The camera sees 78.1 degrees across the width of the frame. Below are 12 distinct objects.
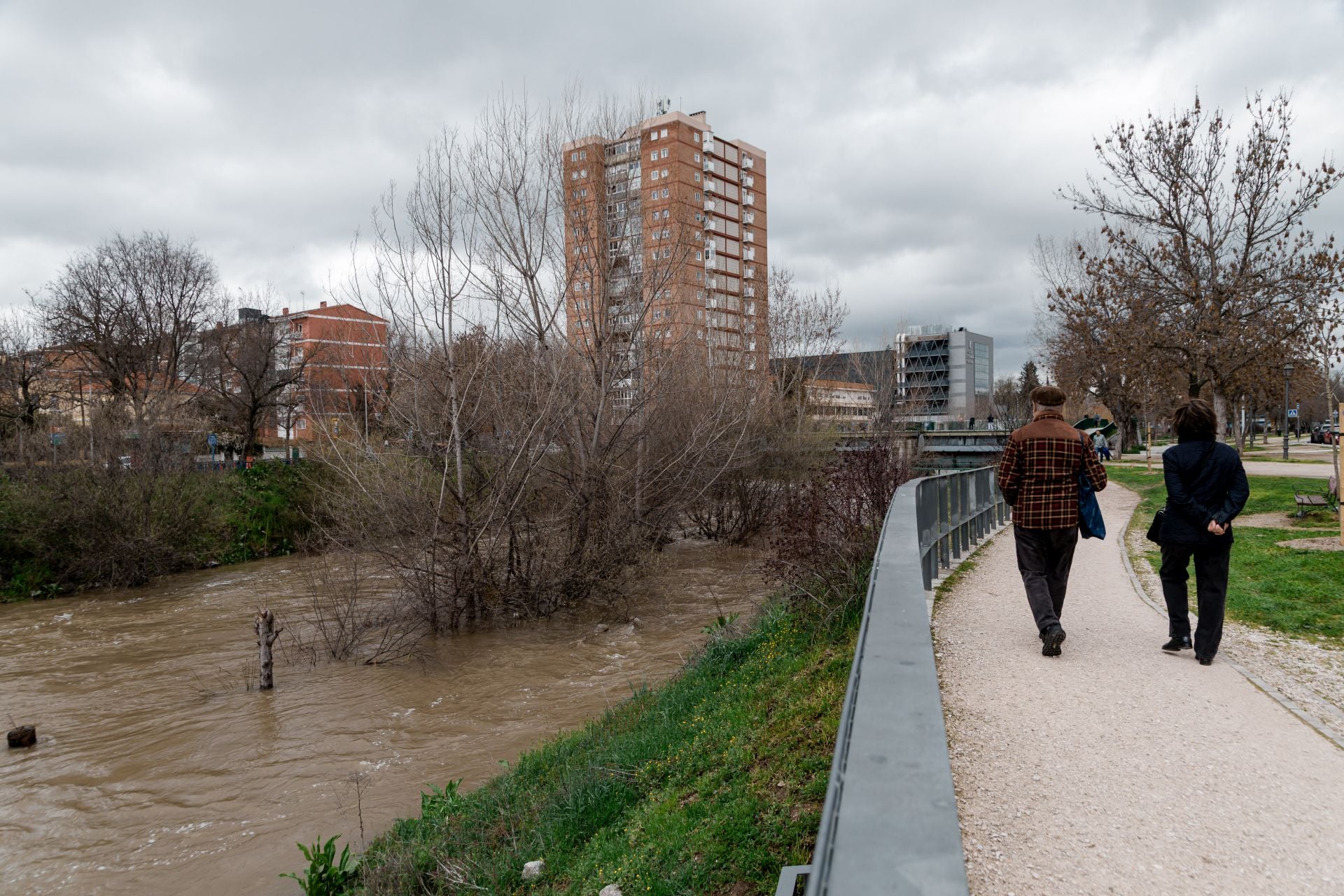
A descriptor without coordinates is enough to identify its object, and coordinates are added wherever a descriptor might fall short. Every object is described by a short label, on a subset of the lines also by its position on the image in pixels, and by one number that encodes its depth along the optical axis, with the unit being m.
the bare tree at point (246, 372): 37.38
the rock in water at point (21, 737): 9.94
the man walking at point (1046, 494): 6.04
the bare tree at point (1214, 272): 21.22
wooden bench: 13.15
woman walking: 5.61
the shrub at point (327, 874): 6.02
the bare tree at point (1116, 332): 22.55
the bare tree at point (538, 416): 14.34
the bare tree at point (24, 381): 27.36
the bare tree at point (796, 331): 34.94
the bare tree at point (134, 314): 33.22
